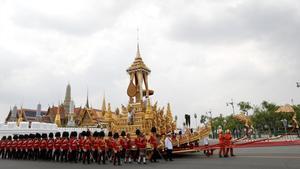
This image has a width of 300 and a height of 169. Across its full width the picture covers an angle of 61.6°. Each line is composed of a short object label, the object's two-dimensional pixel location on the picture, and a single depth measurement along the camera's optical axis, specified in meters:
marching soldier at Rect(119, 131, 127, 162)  13.54
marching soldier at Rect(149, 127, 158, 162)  13.59
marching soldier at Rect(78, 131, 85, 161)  14.19
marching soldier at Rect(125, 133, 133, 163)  13.74
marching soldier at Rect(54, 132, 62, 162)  15.20
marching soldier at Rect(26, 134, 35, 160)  16.81
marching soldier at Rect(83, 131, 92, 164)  13.80
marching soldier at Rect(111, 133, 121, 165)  12.90
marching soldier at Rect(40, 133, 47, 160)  16.14
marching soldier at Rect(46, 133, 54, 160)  15.70
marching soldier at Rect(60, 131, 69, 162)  14.88
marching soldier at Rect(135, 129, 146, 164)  13.21
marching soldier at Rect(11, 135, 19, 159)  17.70
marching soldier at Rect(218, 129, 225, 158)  14.34
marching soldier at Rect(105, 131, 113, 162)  13.45
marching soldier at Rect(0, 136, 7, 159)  18.66
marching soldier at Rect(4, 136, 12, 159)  18.19
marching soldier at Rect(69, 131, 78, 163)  14.49
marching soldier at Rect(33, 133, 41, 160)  16.48
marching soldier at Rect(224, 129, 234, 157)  14.23
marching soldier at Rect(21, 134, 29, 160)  17.12
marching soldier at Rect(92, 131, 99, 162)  13.61
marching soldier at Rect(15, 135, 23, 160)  17.39
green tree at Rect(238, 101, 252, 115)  60.82
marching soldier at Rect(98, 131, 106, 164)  13.54
